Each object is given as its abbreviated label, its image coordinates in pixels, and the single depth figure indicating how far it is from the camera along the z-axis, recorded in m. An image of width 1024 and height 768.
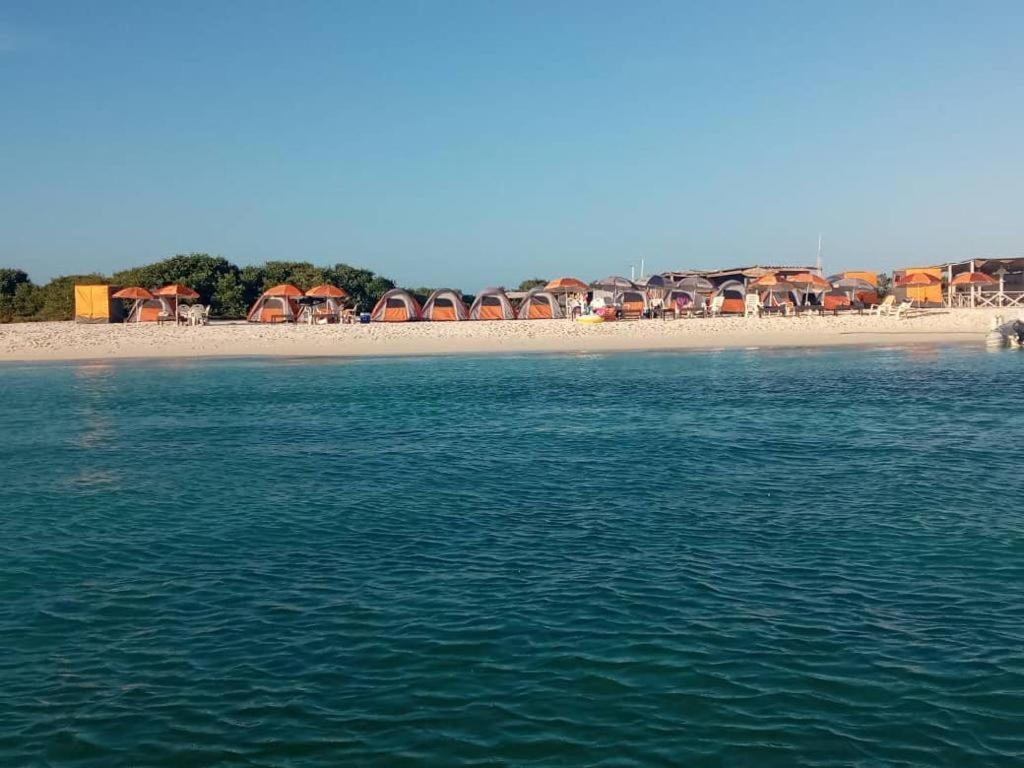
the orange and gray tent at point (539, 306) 57.28
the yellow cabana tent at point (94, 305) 53.53
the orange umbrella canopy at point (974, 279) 53.62
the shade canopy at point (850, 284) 58.34
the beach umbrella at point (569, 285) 55.66
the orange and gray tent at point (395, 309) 54.28
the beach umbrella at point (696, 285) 59.16
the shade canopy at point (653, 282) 58.09
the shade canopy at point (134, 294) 49.87
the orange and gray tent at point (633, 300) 58.75
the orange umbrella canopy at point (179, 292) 51.69
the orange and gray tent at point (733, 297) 57.00
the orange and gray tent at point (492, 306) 56.22
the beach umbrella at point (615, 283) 56.66
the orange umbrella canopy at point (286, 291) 53.31
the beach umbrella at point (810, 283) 54.53
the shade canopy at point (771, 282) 54.00
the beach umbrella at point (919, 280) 58.16
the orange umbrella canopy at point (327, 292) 53.09
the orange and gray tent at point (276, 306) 53.38
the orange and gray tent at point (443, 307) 55.03
